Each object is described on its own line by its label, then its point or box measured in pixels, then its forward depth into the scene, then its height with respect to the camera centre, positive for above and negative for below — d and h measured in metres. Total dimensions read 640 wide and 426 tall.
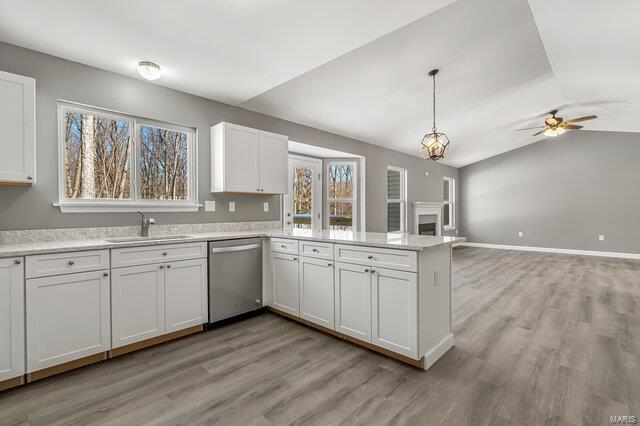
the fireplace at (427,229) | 7.51 -0.43
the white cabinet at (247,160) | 3.36 +0.62
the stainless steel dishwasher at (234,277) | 2.94 -0.66
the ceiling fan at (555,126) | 5.56 +1.59
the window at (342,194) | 5.60 +0.34
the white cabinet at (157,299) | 2.40 -0.74
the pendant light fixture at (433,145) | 3.72 +0.82
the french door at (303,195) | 5.00 +0.30
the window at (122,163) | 2.71 +0.50
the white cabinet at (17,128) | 2.12 +0.61
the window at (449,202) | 9.02 +0.29
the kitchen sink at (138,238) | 2.63 -0.24
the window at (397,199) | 6.92 +0.29
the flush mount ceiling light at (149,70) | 2.67 +1.27
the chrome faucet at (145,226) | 2.93 -0.13
